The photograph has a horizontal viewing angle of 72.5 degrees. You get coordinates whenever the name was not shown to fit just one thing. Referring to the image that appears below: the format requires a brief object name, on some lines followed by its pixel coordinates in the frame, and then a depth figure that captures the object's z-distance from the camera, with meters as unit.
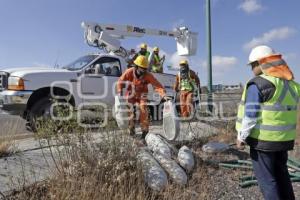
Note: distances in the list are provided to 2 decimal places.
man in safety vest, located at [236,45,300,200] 2.03
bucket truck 4.39
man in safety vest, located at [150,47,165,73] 6.33
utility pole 6.81
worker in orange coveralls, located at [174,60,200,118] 5.78
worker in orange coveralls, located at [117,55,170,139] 4.02
